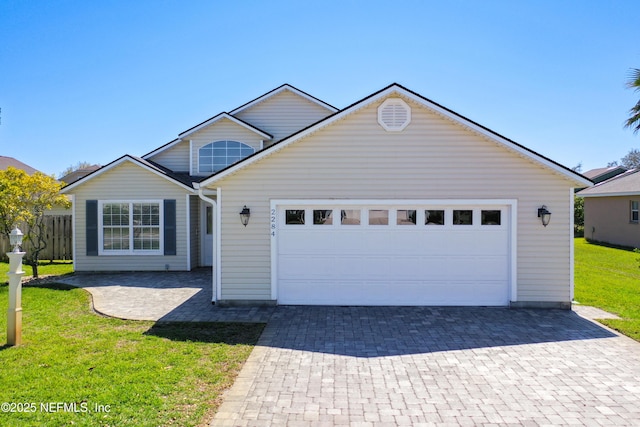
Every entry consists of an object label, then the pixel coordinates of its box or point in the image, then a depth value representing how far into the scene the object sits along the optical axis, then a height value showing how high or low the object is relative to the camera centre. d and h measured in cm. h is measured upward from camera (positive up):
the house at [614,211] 2139 -5
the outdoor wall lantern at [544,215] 889 -11
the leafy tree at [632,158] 6478 +881
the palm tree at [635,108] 1231 +340
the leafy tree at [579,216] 2919 -43
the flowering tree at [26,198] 1201 +43
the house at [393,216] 905 -13
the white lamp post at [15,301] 657 -151
